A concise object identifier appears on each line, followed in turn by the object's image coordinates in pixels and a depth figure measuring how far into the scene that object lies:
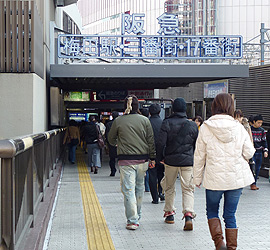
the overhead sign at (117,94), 26.05
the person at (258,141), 12.50
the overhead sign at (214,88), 23.47
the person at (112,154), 15.15
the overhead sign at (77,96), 26.70
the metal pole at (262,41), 30.23
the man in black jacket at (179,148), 7.64
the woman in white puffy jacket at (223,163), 5.80
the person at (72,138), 19.55
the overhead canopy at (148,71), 16.59
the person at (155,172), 9.80
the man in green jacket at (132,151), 7.51
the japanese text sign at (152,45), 17.47
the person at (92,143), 16.06
